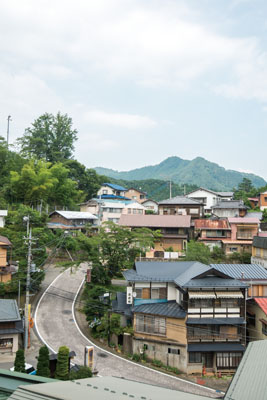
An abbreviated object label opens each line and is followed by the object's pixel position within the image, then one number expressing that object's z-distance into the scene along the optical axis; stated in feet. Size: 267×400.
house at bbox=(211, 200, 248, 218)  173.68
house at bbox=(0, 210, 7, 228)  132.13
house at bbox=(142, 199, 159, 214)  228.55
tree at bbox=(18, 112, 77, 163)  212.23
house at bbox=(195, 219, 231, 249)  148.46
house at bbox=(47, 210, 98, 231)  160.44
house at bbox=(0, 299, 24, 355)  72.38
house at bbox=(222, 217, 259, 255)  140.36
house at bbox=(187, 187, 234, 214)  215.72
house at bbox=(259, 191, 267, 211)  195.93
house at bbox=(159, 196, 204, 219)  176.76
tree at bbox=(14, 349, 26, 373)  57.98
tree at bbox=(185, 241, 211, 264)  118.42
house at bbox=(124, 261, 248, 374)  74.79
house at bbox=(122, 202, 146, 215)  193.77
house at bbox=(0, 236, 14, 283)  98.48
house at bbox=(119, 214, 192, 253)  150.71
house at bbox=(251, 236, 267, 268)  114.93
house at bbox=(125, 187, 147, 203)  245.04
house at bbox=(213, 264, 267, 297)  84.99
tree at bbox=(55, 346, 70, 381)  59.95
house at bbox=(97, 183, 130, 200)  224.53
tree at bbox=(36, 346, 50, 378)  59.31
